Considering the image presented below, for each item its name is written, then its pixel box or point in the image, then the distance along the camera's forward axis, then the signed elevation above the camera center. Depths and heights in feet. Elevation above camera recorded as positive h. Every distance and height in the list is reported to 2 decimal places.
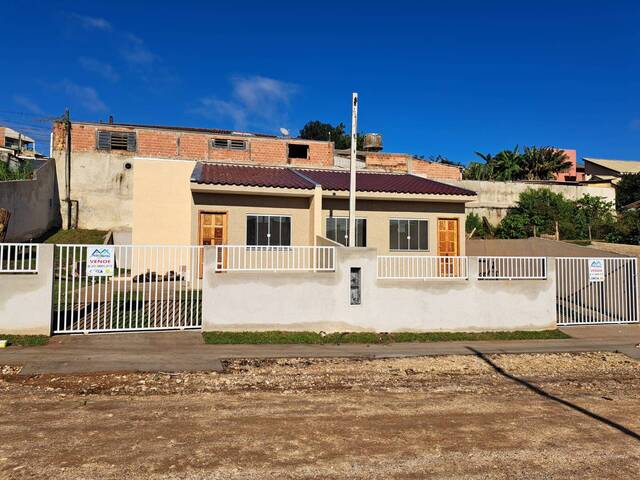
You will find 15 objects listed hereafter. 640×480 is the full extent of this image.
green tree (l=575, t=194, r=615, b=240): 88.51 +11.56
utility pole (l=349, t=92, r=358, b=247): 38.36 +10.54
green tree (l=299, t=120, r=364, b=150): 198.80 +62.15
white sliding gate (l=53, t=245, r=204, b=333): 30.63 -0.23
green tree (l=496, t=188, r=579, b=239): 88.37 +11.18
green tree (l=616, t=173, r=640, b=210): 134.80 +24.76
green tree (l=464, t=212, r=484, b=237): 90.02 +9.42
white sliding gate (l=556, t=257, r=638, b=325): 40.04 -1.51
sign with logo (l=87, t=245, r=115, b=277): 30.48 +0.72
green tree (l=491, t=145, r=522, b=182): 148.05 +35.11
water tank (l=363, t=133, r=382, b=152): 107.14 +30.24
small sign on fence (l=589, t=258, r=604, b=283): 39.70 +0.29
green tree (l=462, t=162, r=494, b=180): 137.49 +31.66
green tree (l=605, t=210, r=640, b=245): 81.56 +7.65
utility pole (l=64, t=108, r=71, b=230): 82.48 +18.74
